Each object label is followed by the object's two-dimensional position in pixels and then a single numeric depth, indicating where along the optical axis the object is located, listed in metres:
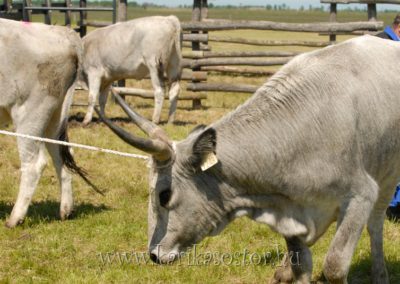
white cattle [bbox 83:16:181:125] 12.04
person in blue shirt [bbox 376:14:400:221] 6.35
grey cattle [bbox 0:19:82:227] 6.33
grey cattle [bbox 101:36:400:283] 4.10
